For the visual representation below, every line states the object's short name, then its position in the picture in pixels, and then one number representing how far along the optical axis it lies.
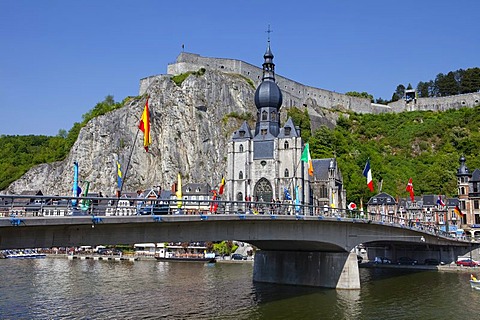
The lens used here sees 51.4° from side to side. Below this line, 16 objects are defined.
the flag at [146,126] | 30.16
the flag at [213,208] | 30.09
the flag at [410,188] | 57.88
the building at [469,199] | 81.31
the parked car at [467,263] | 61.01
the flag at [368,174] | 47.98
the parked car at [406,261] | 65.27
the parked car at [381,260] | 66.11
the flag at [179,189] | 35.77
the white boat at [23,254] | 83.41
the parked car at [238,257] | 77.14
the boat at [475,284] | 42.27
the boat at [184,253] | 76.39
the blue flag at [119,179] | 31.58
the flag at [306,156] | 48.41
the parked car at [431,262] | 64.50
